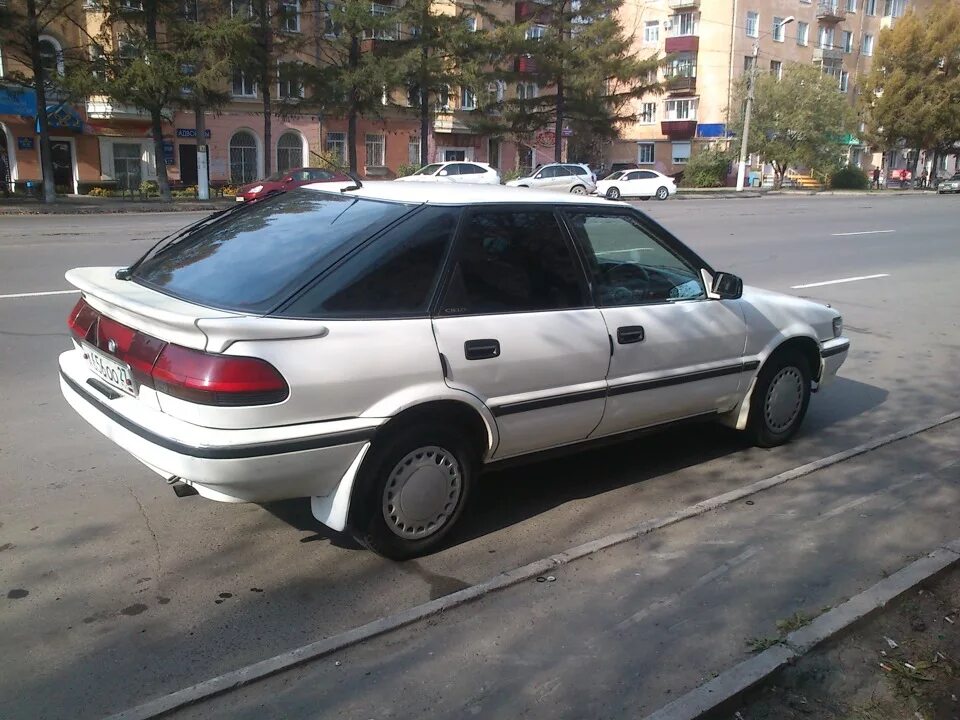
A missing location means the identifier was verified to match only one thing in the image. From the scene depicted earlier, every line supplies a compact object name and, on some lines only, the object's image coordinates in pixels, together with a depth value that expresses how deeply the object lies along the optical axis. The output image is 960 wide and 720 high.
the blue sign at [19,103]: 33.66
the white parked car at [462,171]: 34.30
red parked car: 29.92
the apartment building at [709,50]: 61.84
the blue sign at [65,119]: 35.97
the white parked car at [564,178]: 37.56
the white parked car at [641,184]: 41.50
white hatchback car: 3.47
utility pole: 49.41
